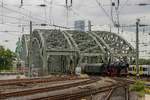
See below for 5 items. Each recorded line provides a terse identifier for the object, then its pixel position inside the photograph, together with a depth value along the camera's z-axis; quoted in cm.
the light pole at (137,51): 4484
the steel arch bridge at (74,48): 10575
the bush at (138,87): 3431
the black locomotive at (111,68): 7167
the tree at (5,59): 11388
